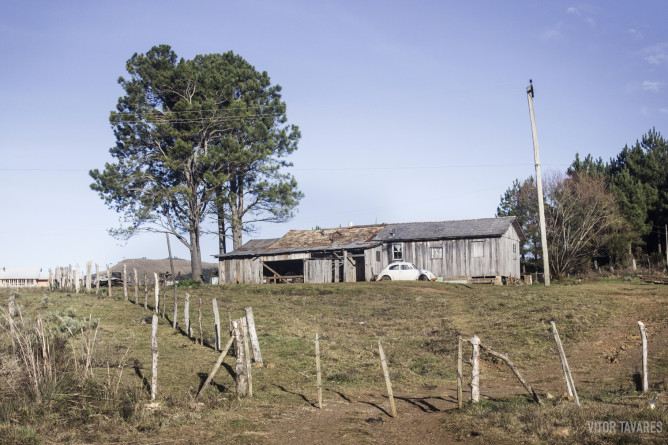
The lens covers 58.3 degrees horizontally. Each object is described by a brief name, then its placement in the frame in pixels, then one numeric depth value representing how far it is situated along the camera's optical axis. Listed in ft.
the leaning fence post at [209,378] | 44.20
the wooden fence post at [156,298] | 87.22
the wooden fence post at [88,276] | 124.16
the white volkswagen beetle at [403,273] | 139.33
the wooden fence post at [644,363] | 42.50
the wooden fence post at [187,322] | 70.00
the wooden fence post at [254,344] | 56.30
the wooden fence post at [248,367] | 46.44
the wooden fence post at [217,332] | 63.77
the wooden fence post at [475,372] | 41.24
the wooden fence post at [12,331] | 43.31
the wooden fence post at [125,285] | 105.16
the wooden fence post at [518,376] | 40.10
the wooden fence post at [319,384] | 43.56
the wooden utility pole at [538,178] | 110.93
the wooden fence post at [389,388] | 40.58
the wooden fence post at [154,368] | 42.96
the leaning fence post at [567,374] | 38.67
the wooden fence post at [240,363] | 46.34
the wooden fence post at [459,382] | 41.01
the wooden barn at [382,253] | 144.77
